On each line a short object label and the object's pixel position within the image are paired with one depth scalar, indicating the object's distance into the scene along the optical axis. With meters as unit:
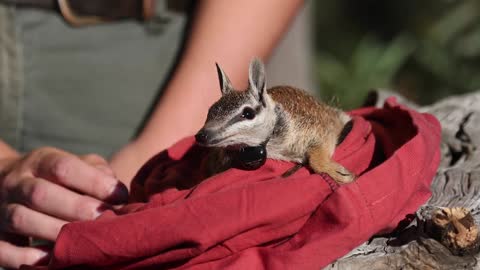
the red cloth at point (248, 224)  1.19
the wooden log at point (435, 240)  1.20
